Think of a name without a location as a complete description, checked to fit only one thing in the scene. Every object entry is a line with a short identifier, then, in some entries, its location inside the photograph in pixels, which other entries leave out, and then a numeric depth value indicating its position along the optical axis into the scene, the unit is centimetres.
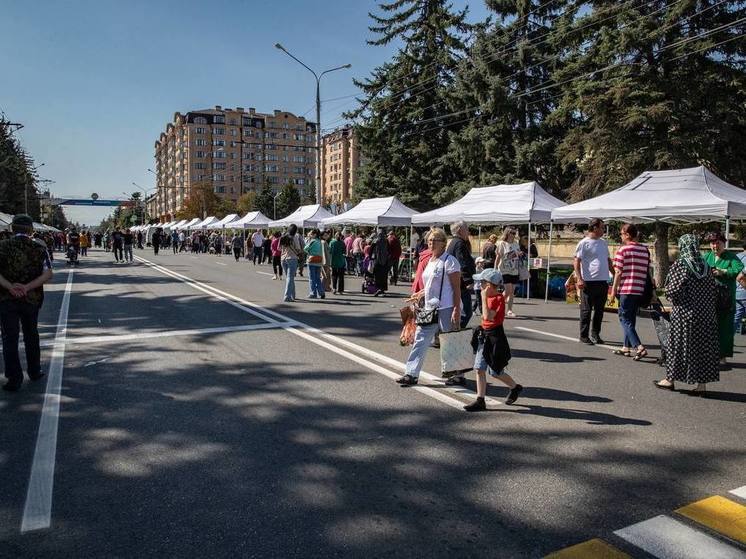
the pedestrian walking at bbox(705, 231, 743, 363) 687
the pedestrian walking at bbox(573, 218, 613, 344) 839
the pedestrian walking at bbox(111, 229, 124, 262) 3031
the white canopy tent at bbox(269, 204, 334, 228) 2727
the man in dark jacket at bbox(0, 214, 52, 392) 563
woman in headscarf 547
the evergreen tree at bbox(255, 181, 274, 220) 9544
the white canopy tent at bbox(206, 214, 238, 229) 4369
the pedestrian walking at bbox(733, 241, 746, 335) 977
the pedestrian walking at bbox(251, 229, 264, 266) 3002
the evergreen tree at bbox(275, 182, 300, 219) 9738
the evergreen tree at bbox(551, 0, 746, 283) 1903
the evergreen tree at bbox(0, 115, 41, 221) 3869
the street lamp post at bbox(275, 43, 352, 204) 3022
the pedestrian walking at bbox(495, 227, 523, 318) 1077
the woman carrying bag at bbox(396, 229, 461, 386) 577
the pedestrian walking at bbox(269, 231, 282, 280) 1968
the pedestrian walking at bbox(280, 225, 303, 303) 1309
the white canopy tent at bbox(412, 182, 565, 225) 1523
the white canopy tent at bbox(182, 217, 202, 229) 5933
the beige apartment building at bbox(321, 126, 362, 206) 13038
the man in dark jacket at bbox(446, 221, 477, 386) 725
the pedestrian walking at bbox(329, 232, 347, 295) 1580
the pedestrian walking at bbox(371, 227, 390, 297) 1484
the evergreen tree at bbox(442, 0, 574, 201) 3114
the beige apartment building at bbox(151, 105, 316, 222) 13012
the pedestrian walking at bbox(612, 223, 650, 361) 739
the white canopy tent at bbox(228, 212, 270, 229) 3520
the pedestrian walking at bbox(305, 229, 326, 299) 1382
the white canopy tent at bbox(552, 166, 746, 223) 1121
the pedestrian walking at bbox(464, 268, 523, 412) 502
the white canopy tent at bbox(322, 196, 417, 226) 2050
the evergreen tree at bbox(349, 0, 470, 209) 3794
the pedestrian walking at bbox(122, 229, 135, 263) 3075
